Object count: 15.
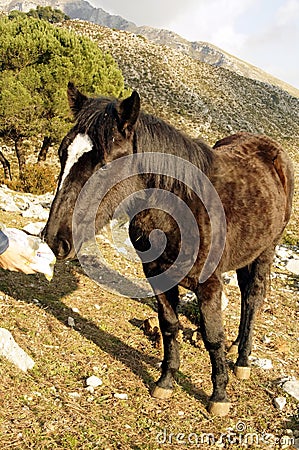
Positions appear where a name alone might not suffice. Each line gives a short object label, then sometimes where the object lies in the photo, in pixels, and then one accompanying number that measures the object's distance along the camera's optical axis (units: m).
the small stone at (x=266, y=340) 5.61
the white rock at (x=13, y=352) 3.73
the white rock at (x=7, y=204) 9.63
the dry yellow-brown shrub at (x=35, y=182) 14.99
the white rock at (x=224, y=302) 6.31
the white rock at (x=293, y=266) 9.75
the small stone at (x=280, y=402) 4.04
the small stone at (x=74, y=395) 3.62
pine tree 18.41
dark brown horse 2.89
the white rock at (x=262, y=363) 4.91
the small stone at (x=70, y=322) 4.86
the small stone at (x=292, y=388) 4.26
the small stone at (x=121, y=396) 3.79
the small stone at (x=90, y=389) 3.76
